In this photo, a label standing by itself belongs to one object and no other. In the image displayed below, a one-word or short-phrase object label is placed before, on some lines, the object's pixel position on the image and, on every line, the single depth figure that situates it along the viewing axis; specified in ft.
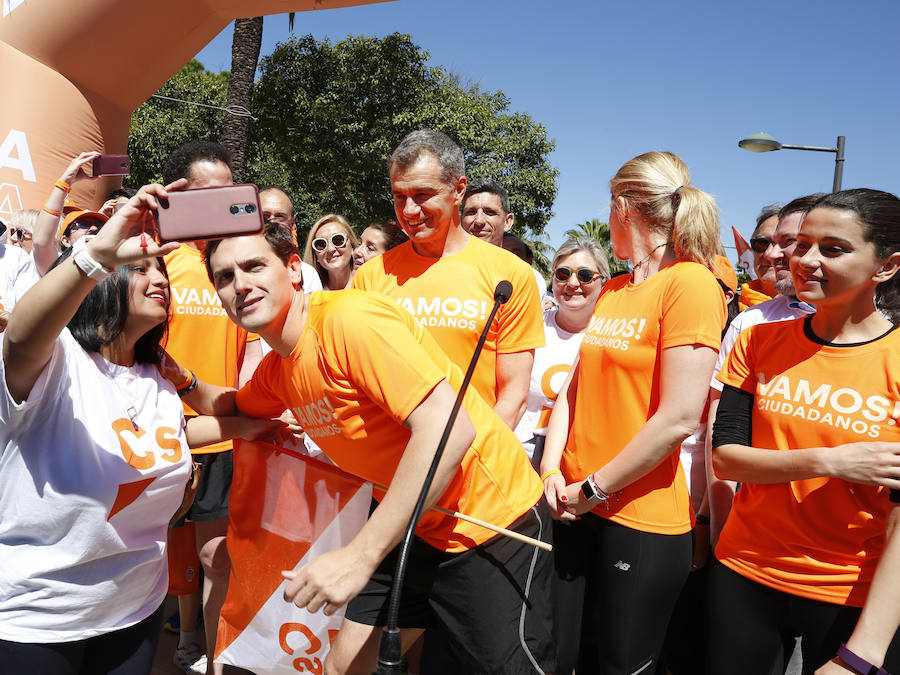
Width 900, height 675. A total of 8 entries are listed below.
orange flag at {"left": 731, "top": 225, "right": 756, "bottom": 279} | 13.65
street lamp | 37.32
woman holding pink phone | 4.92
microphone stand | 3.96
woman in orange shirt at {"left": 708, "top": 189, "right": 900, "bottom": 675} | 5.89
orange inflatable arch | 14.92
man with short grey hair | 9.03
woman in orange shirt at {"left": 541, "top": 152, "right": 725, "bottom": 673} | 7.22
